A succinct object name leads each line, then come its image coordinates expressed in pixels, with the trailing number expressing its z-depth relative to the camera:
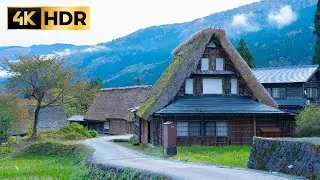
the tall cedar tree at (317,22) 42.03
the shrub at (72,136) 39.61
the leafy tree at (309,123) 25.33
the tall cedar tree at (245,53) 51.78
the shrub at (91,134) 41.16
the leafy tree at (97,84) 70.07
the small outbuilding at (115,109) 45.02
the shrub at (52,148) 29.34
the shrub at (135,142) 30.52
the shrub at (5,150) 32.97
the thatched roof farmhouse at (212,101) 27.48
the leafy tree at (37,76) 40.11
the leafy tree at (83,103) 59.76
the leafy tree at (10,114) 36.90
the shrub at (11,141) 37.24
